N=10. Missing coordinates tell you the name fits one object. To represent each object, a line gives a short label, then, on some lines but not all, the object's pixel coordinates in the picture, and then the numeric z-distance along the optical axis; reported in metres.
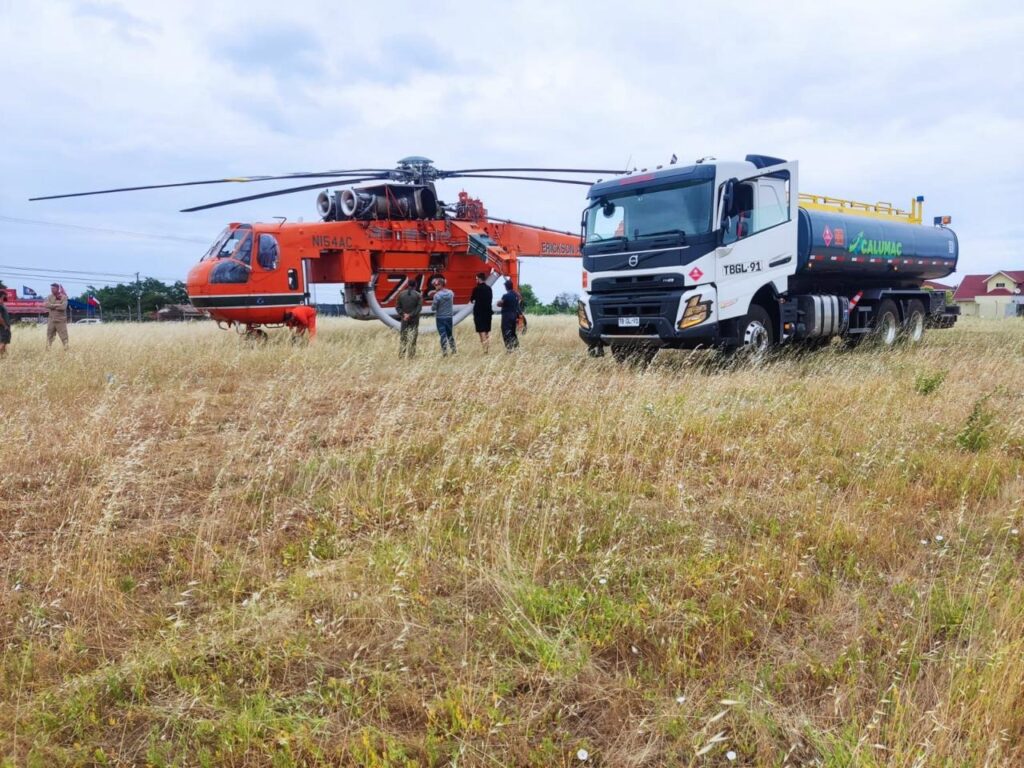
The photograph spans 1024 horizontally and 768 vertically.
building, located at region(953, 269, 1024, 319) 59.01
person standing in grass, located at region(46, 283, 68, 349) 13.65
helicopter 14.27
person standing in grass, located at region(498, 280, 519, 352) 13.77
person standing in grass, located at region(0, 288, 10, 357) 12.62
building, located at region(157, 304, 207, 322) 51.19
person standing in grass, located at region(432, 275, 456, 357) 12.99
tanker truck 9.95
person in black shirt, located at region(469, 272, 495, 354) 13.91
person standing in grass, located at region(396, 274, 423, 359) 12.63
